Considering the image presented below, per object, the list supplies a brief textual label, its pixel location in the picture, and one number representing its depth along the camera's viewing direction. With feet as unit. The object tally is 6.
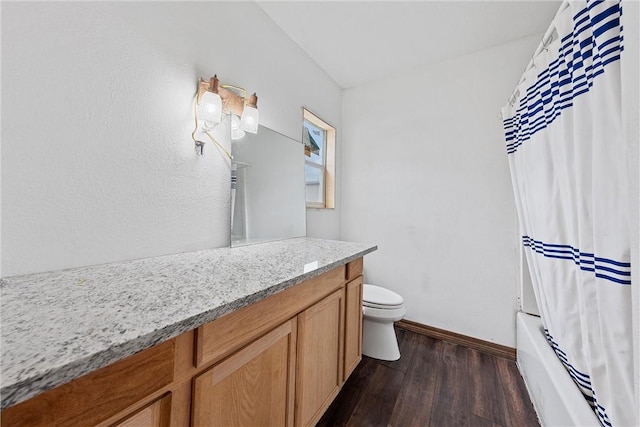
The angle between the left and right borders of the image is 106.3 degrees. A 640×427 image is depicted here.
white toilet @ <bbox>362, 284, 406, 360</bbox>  5.74
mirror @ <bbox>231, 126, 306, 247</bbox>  4.81
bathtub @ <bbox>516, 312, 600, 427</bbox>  3.06
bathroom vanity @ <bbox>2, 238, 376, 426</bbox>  1.30
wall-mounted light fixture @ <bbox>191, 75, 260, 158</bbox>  3.95
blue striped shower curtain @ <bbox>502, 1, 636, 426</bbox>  2.28
